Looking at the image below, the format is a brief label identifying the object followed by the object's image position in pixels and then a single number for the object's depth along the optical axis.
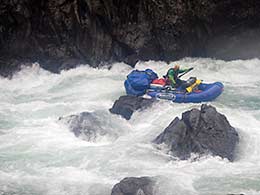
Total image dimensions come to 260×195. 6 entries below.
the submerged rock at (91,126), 15.57
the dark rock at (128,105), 17.28
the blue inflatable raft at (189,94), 18.22
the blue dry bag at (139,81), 18.81
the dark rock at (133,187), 11.38
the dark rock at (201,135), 13.78
